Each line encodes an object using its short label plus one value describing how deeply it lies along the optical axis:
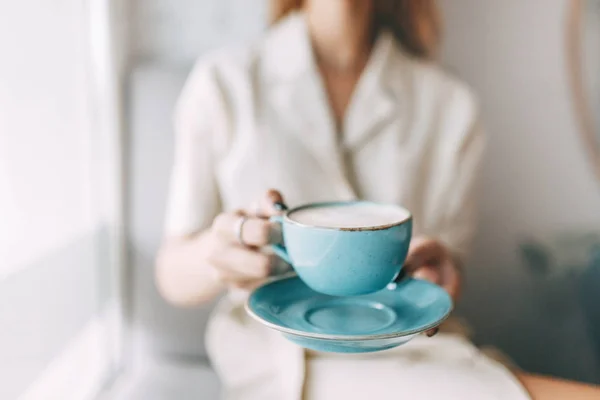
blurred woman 0.65
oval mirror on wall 1.08
